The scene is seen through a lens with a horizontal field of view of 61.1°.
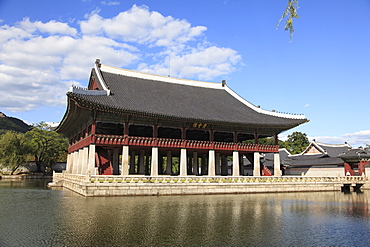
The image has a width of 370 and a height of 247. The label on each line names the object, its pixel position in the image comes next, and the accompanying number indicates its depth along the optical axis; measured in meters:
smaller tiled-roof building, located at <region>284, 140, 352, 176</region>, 48.50
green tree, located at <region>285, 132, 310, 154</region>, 93.45
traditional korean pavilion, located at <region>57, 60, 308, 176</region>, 31.98
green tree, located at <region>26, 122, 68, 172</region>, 67.56
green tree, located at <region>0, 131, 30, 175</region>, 61.53
